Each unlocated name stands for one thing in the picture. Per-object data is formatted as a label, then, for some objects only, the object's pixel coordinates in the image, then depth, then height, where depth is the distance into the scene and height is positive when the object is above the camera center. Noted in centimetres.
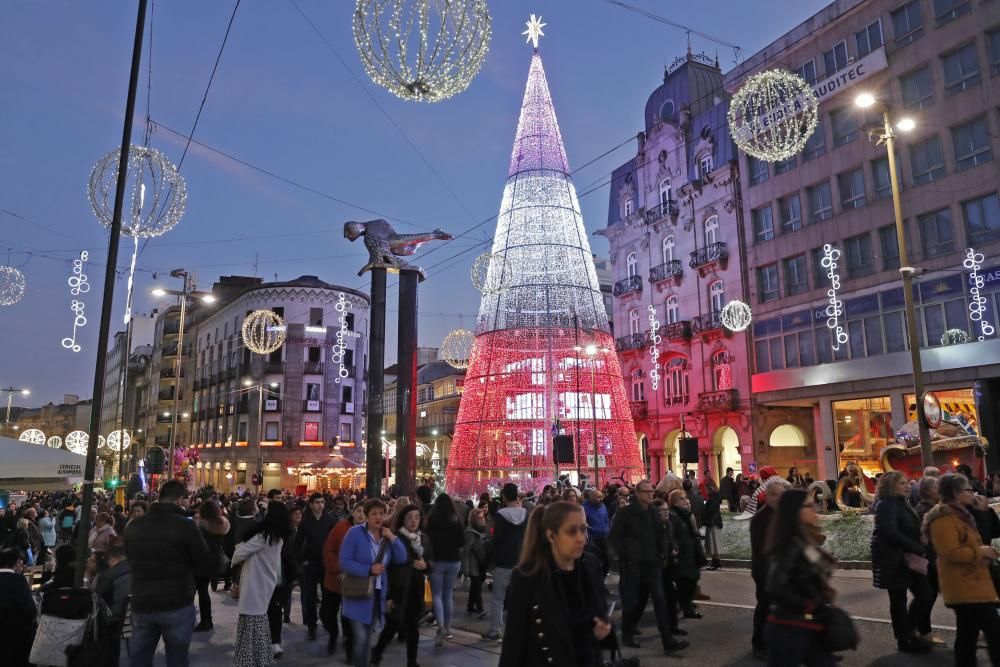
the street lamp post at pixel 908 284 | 1346 +326
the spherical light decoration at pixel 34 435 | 3539 +151
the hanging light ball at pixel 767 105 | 1537 +757
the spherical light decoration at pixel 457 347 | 3039 +472
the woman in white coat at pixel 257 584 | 654 -108
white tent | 1215 +4
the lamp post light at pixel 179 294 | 2358 +536
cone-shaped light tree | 2312 +398
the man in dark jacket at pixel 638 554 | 786 -103
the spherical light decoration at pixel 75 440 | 3368 +115
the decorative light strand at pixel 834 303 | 2728 +560
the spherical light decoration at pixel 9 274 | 1917 +500
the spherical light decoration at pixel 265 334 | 3314 +840
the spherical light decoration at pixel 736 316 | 3088 +585
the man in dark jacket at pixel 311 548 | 926 -111
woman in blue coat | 655 -89
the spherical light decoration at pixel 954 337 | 2364 +369
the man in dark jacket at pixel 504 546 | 859 -100
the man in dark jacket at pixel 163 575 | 554 -83
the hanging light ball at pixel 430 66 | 854 +467
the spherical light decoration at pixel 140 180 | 1122 +433
